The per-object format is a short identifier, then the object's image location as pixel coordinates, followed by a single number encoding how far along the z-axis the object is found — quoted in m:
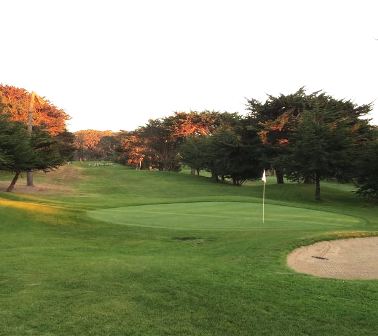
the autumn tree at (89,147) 145.45
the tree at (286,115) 42.03
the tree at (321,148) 34.38
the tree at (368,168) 32.72
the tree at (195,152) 56.16
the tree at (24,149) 32.03
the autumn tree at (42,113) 56.82
